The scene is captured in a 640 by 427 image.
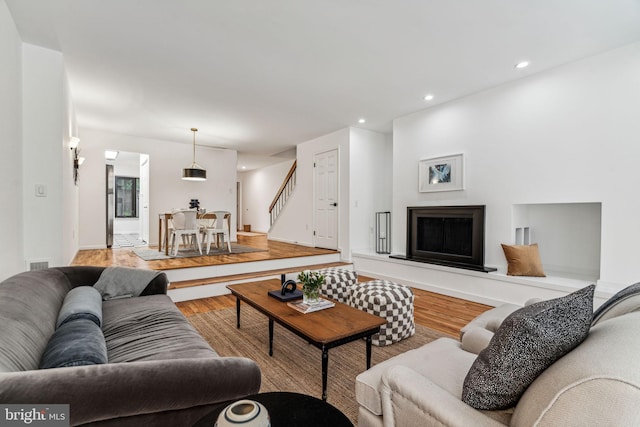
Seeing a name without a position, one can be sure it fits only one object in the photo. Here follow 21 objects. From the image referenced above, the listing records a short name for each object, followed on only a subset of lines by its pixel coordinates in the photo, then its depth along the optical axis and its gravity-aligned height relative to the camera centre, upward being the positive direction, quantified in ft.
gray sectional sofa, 3.10 -2.00
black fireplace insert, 12.94 -1.13
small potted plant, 7.33 -1.86
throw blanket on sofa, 8.04 -2.01
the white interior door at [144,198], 22.86 +1.09
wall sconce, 14.88 +2.45
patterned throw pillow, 2.96 -1.38
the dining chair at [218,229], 18.42 -1.14
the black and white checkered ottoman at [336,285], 10.55 -2.66
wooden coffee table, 5.86 -2.46
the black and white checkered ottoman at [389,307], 8.53 -2.84
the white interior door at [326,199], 19.72 +0.89
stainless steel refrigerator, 21.22 +0.62
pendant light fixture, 19.38 +2.51
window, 33.09 +1.58
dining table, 18.00 -0.50
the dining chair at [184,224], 17.15 -0.80
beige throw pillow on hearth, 11.46 -1.90
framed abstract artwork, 13.98 +1.93
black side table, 3.02 -2.19
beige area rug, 6.47 -3.89
